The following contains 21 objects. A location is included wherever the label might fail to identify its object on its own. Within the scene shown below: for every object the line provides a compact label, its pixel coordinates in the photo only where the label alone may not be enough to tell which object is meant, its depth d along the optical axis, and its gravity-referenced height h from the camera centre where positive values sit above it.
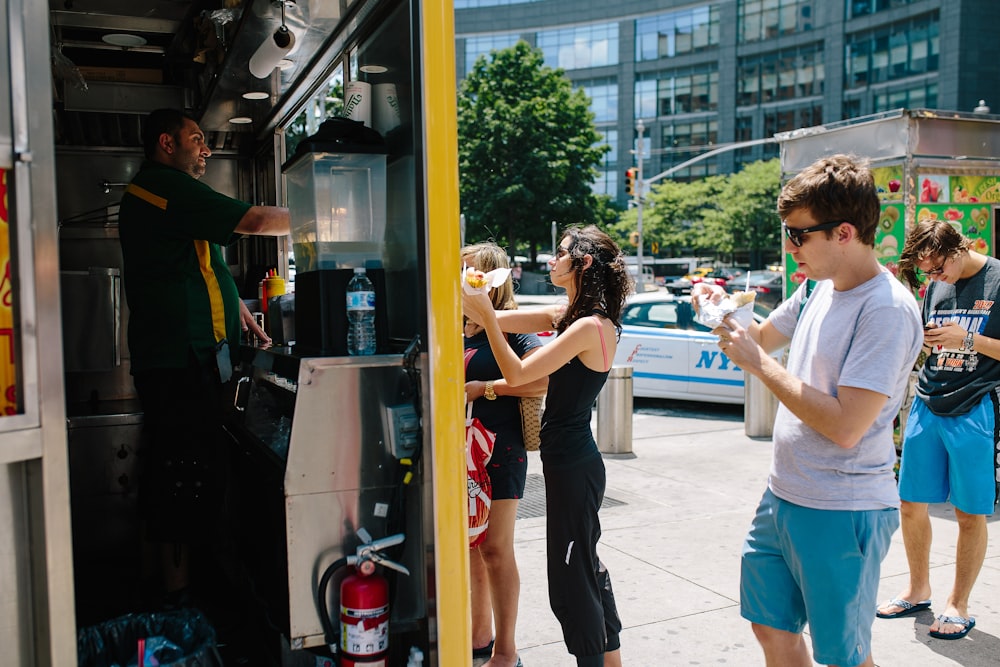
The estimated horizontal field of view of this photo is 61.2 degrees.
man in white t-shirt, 2.38 -0.42
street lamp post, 34.41 +3.03
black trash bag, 2.68 -1.20
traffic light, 30.22 +3.24
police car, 10.38 -1.07
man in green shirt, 3.12 -0.17
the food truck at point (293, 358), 1.79 -0.26
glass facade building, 54.28 +15.75
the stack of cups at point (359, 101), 3.17 +0.66
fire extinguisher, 2.38 -0.95
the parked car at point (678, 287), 32.98 -0.69
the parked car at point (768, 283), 23.50 -0.52
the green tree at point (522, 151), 37.34 +5.38
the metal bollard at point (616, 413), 8.32 -1.41
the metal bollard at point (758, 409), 9.02 -1.49
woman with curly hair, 3.13 -0.56
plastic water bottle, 2.68 -0.15
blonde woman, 3.61 -0.94
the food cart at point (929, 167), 7.03 +0.86
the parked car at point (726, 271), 46.56 -0.09
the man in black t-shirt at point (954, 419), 4.11 -0.77
